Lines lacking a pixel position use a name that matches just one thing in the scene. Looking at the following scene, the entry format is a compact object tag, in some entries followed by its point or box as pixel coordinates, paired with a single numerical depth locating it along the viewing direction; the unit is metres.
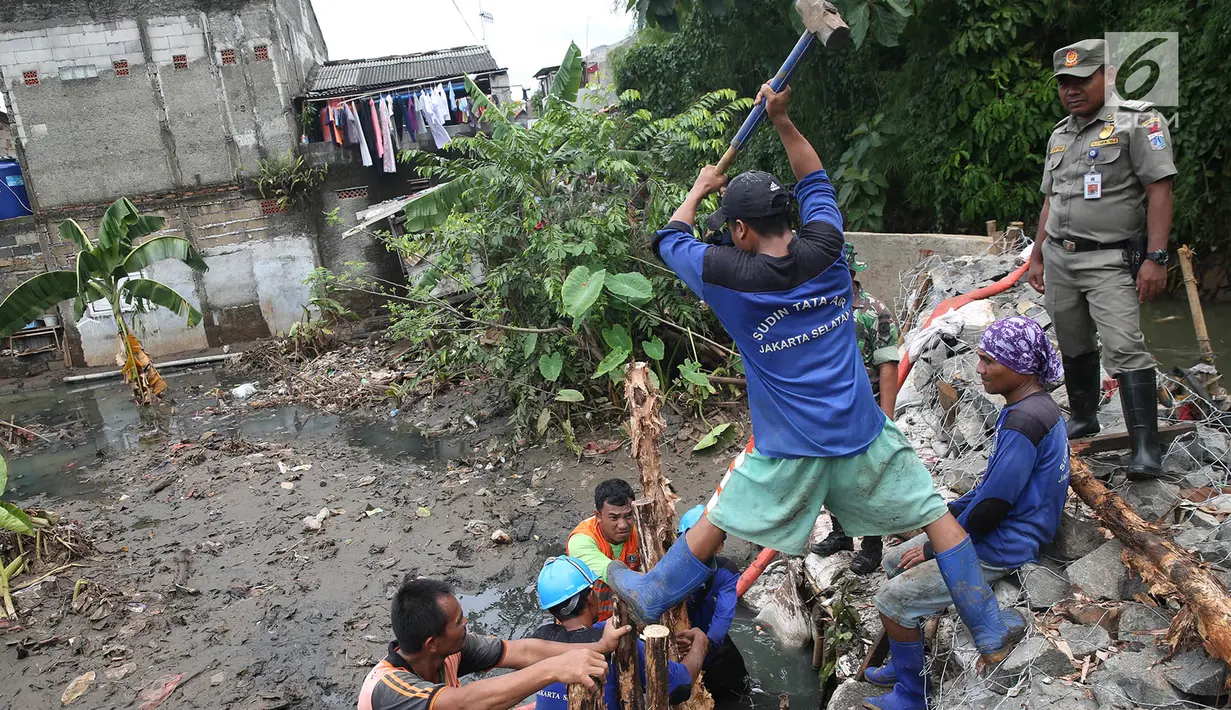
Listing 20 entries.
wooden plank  3.23
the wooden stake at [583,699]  2.50
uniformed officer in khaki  2.99
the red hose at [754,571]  4.21
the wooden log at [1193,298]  3.42
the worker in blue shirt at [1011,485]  2.59
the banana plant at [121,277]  9.74
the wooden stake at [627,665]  2.49
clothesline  15.52
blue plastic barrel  15.63
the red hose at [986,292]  5.48
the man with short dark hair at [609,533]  3.32
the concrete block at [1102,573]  2.77
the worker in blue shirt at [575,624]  2.91
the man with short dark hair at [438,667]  2.28
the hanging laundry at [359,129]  15.33
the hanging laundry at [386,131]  15.35
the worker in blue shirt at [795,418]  2.34
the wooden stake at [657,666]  2.38
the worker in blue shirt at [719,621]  3.36
